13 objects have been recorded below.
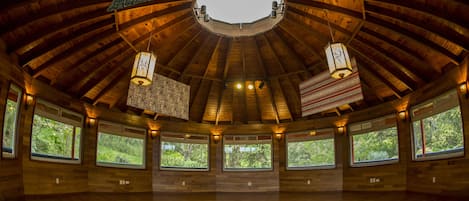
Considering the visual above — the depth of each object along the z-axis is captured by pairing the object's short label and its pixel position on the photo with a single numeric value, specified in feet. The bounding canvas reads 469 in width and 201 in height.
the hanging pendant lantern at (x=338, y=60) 21.48
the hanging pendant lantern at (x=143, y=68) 22.33
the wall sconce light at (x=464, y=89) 24.65
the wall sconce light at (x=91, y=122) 34.60
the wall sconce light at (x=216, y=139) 42.26
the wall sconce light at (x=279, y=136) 41.73
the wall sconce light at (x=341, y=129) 38.04
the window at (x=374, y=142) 33.58
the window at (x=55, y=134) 29.07
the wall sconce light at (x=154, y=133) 39.52
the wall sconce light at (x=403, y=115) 32.25
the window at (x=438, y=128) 26.40
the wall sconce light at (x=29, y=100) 27.32
